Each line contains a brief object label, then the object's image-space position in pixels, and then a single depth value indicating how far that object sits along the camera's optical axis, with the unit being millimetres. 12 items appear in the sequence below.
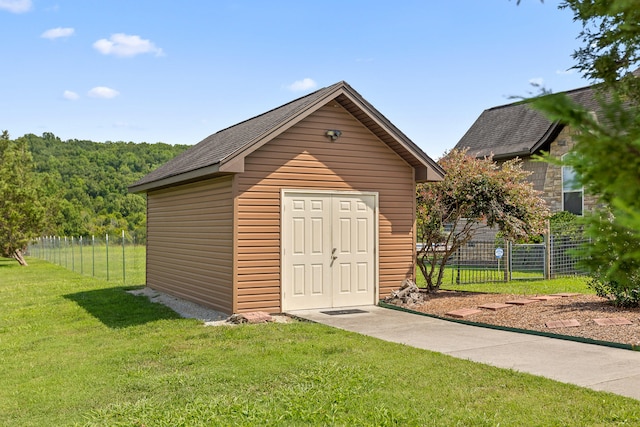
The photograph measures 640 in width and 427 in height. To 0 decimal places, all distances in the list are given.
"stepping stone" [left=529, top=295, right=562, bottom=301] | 11992
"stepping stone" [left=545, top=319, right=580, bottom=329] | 9227
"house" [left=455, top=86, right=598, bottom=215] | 21422
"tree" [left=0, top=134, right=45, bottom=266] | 33406
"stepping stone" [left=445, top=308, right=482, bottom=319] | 10689
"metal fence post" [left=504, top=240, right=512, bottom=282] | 17797
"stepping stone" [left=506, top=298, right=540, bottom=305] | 11521
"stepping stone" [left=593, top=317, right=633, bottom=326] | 9109
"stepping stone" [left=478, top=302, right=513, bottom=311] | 11159
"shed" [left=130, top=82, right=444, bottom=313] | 11117
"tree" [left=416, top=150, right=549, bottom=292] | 12898
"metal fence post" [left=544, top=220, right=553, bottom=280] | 18188
